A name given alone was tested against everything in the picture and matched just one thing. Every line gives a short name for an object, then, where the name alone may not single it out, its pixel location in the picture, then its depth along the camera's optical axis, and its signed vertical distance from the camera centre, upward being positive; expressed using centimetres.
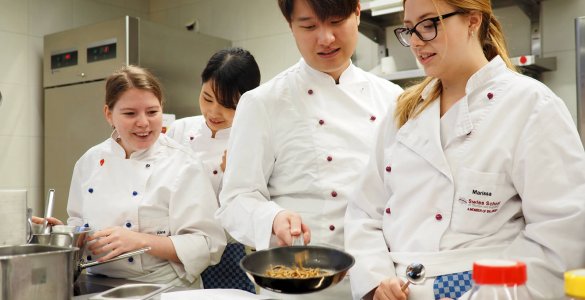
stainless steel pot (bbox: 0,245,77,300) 100 -22
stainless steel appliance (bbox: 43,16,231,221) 336 +53
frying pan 90 -20
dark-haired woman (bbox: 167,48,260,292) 219 +22
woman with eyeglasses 106 -4
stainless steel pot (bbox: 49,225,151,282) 134 -22
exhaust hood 268 +73
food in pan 96 -21
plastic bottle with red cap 61 -14
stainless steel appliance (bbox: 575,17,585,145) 204 +33
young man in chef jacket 147 +5
